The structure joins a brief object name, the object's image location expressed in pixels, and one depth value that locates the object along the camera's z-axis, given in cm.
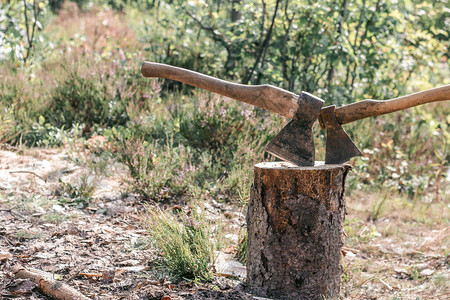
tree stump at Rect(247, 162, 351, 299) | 224
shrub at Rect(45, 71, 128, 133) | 518
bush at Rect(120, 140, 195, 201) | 360
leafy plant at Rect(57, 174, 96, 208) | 341
